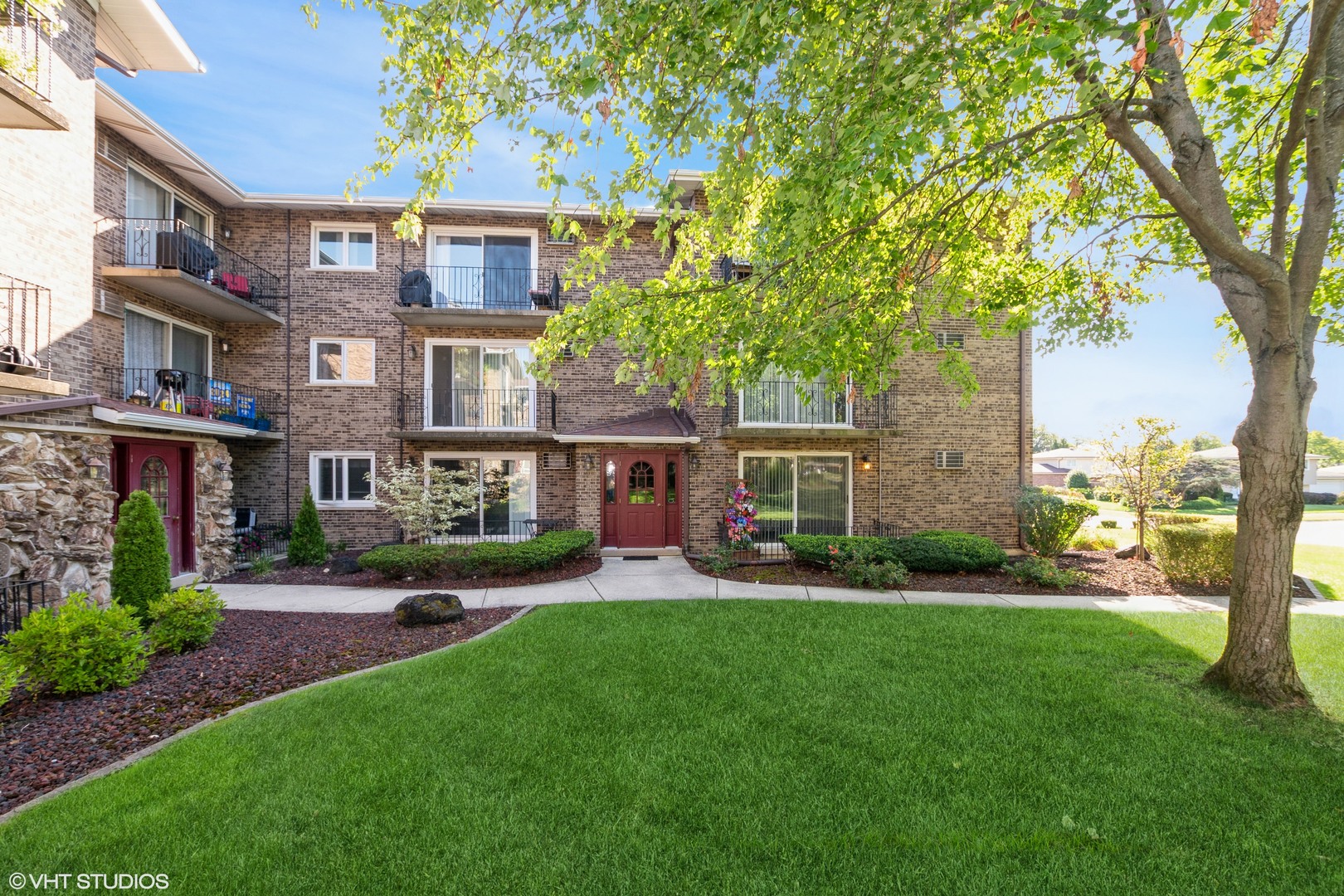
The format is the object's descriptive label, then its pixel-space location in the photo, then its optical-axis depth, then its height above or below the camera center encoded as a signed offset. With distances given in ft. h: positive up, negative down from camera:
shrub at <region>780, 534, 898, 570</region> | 32.42 -5.89
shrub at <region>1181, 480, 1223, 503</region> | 98.27 -7.11
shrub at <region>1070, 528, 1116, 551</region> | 41.70 -7.15
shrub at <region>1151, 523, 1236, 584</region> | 29.53 -5.70
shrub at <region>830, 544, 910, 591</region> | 29.73 -6.86
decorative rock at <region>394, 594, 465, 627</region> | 22.22 -6.77
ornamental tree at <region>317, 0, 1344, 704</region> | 12.04 +7.88
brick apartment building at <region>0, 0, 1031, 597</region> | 37.76 +3.32
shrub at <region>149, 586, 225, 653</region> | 18.71 -6.17
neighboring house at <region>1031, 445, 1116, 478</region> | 137.18 -2.12
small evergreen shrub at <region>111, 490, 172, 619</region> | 20.42 -4.17
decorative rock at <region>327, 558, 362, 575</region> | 33.91 -7.54
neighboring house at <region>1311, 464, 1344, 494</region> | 122.72 -6.08
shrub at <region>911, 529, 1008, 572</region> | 32.04 -6.07
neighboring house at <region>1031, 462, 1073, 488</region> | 124.88 -5.83
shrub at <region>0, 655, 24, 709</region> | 12.91 -5.62
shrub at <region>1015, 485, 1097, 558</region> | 35.22 -4.68
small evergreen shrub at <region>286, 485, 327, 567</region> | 35.81 -6.12
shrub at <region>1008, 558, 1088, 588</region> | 29.43 -6.93
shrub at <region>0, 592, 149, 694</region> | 14.98 -5.75
